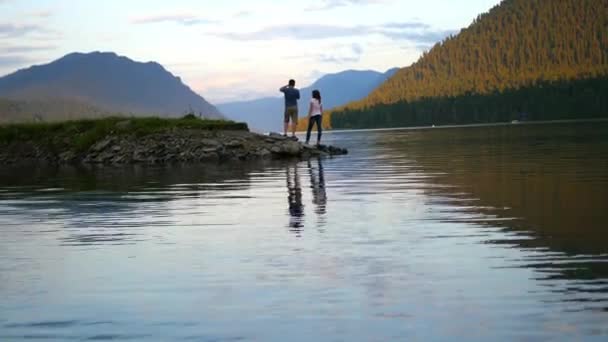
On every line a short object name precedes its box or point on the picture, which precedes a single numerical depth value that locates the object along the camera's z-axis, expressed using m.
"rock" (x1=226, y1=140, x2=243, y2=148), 31.77
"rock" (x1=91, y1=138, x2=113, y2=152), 33.59
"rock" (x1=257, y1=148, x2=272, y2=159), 31.36
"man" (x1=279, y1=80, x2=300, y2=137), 33.38
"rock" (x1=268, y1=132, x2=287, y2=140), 32.69
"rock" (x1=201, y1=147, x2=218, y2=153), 31.61
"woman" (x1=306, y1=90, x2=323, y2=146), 34.22
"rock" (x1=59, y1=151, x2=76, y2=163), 34.28
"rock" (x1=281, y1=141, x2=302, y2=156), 31.36
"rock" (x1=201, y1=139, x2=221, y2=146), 31.83
